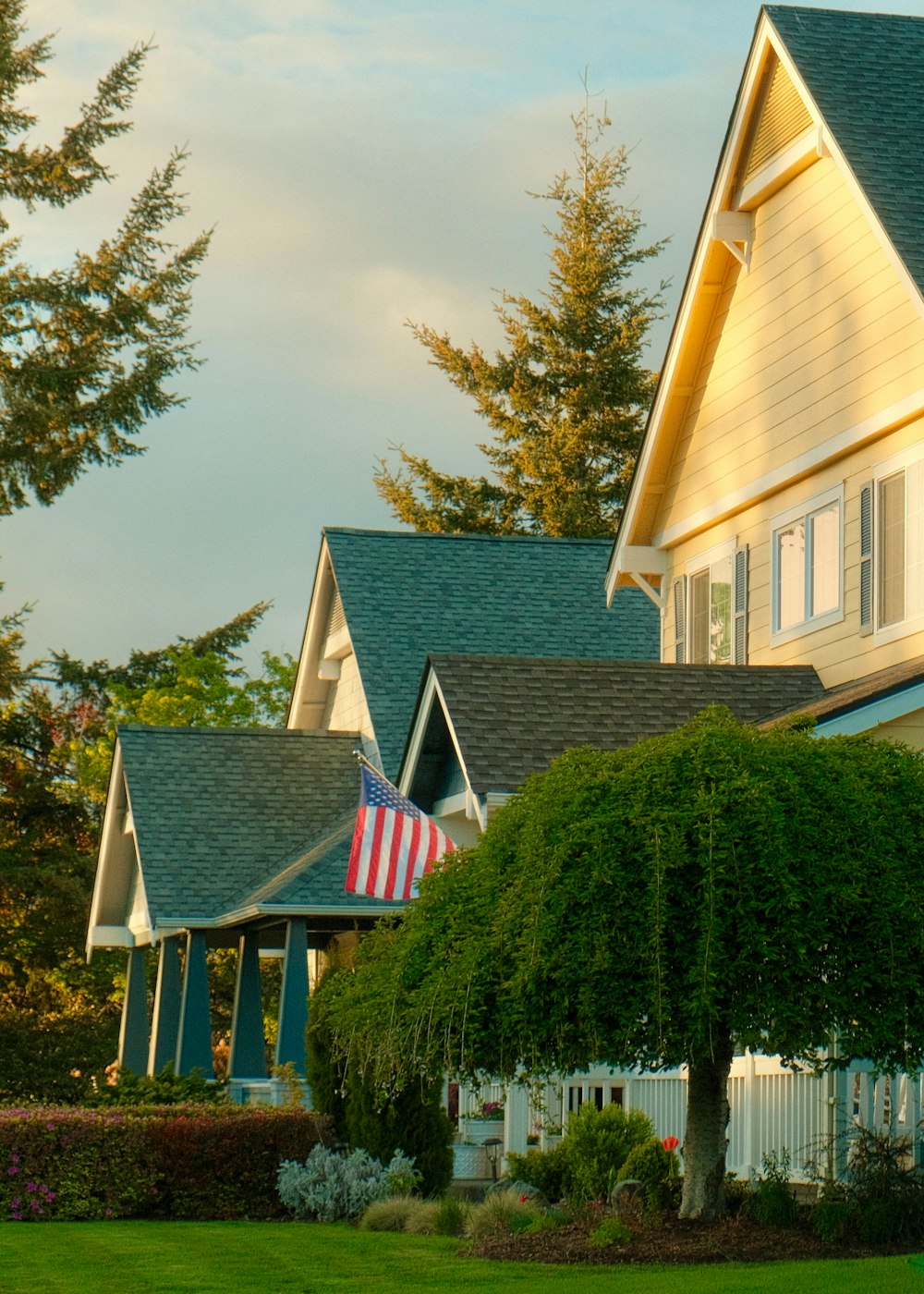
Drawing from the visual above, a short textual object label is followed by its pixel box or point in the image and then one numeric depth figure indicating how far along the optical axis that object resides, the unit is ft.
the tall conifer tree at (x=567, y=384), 168.55
